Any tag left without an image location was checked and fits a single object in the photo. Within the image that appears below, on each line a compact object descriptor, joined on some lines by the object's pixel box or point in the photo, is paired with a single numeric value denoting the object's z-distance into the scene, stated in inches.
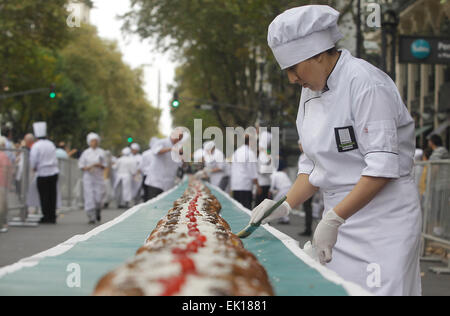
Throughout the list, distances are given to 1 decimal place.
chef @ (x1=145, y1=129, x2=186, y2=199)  532.4
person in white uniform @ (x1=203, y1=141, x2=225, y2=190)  765.3
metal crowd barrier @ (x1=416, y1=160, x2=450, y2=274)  403.2
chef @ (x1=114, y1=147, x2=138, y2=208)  991.0
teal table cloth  97.1
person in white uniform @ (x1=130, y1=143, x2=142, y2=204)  1023.0
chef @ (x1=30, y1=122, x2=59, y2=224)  684.1
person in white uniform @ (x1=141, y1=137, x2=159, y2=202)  792.9
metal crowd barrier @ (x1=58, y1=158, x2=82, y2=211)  857.5
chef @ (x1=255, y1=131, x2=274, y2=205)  657.0
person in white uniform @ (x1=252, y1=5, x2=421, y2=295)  122.5
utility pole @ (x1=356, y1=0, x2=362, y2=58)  624.3
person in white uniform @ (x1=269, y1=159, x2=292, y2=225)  731.5
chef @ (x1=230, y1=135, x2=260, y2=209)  607.8
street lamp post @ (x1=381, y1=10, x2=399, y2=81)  499.5
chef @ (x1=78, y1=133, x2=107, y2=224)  693.3
